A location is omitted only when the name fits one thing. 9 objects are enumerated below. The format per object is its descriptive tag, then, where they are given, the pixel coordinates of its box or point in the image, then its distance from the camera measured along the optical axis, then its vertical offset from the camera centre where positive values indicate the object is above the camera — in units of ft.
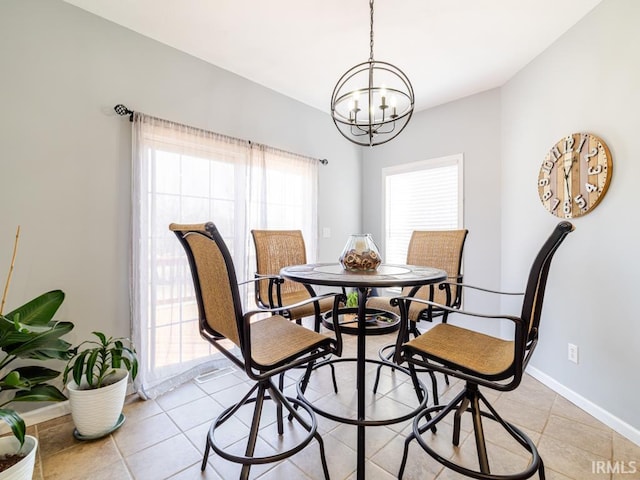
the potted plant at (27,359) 4.06 -2.00
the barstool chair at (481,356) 3.84 -1.72
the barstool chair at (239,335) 3.90 -1.59
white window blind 11.00 +1.54
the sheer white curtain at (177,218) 7.09 +0.55
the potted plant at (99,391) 5.48 -2.86
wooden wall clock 6.28 +1.47
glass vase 5.73 -0.32
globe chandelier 5.89 +4.94
